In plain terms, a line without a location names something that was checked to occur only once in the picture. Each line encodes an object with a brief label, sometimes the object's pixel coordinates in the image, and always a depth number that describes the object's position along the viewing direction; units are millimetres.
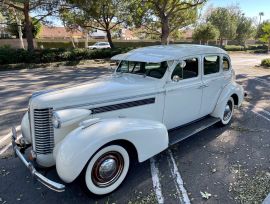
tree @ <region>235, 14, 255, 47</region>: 47153
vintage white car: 3078
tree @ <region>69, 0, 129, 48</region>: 18203
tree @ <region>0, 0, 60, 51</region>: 15688
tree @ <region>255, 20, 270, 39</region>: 49594
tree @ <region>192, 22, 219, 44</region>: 37062
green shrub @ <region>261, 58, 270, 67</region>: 17823
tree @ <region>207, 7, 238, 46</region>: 42844
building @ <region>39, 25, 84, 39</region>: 54969
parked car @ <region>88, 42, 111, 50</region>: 35875
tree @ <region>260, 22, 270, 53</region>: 18120
